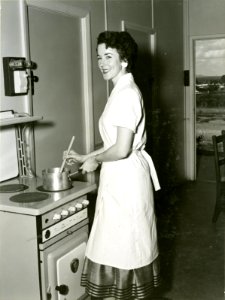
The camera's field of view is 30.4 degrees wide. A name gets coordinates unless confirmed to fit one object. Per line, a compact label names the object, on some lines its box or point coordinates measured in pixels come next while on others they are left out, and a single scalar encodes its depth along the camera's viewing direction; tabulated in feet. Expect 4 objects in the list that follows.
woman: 6.37
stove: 6.06
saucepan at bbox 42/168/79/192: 6.73
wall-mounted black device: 7.42
